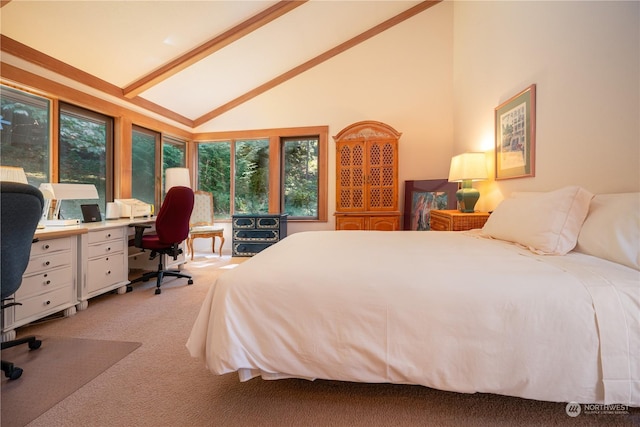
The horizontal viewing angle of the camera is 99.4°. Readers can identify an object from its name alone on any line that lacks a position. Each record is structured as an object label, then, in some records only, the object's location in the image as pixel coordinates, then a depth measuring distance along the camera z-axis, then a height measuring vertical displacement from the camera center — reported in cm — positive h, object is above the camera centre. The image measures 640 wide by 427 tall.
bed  98 -42
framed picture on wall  230 +72
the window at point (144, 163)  397 +72
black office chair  131 -10
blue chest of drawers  447 -33
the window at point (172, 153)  461 +104
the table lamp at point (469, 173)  291 +43
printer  331 +3
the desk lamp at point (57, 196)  240 +14
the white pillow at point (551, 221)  152 -5
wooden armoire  407 +53
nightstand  279 -8
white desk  197 -51
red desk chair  289 -20
